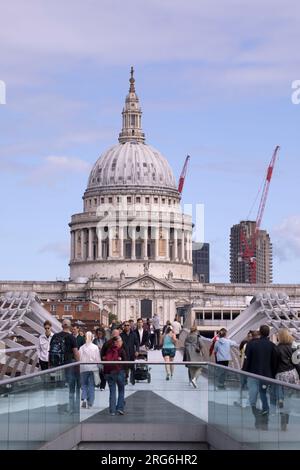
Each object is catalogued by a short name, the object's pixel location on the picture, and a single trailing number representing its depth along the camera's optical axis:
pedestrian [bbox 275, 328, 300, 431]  22.78
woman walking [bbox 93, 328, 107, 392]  35.30
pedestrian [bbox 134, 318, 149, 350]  45.34
